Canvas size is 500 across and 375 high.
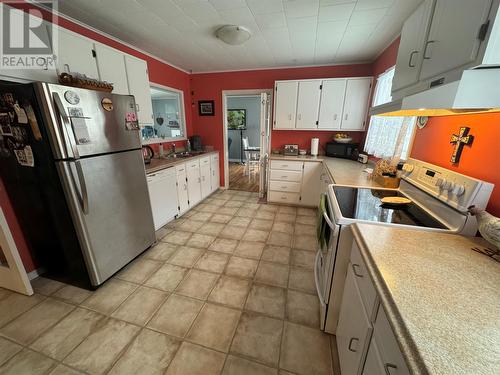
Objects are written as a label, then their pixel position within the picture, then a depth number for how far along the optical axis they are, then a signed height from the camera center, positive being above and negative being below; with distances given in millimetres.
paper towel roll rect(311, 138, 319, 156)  3581 -309
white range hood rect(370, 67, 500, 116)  735 +144
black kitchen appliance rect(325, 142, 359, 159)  3385 -348
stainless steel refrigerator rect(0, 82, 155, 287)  1412 -384
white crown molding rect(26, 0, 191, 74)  1821 +1041
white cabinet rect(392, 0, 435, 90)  1132 +506
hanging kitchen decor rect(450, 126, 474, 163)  1163 -61
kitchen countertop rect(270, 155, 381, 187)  1993 -507
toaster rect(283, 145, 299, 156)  3703 -397
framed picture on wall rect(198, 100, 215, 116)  4148 +394
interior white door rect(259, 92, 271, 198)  3812 -166
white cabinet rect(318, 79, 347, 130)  3212 +388
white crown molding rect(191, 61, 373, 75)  3311 +1050
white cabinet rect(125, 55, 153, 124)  2332 +473
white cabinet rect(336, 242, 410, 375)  625 -767
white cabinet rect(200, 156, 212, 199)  3718 -935
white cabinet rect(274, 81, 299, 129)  3402 +399
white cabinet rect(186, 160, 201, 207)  3316 -917
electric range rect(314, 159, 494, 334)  1016 -507
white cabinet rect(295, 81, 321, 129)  3311 +391
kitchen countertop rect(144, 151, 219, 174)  2451 -493
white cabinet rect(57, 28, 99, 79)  1700 +607
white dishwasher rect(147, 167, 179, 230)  2535 -910
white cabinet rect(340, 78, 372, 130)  3104 +392
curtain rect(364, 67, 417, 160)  2012 -25
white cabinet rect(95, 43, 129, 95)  1999 +590
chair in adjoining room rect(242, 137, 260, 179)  6301 -880
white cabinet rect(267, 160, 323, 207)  3410 -912
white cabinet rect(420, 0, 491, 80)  760 +404
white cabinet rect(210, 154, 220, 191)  4105 -914
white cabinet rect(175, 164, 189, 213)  3037 -937
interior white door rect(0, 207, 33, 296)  1544 -1135
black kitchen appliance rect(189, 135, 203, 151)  4133 -319
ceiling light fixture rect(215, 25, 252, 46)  2150 +991
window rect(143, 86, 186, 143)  3384 +183
